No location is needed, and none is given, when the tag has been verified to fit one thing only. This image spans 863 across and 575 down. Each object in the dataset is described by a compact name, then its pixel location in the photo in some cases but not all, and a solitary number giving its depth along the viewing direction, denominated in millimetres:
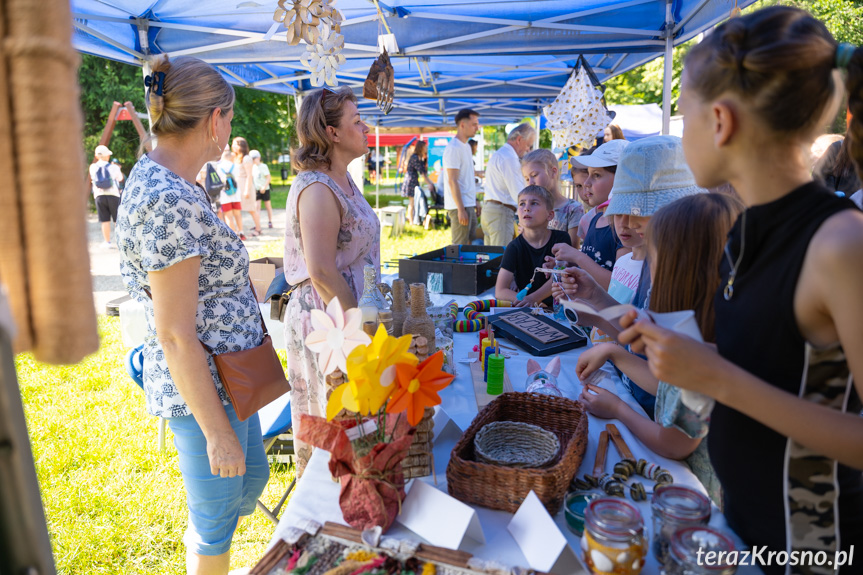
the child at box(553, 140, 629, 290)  2730
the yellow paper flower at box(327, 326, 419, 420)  1012
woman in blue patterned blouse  1450
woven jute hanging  460
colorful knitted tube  2553
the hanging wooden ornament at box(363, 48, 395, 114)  3652
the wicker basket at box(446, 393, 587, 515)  1130
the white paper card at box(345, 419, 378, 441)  1127
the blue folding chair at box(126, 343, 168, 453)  2205
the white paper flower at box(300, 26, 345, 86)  2775
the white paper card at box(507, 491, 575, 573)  974
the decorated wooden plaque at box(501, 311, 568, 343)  2367
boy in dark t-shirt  3348
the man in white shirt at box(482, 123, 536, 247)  6078
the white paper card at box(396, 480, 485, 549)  1028
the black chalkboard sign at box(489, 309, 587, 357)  2287
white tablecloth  1065
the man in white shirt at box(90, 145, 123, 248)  8912
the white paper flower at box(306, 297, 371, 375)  1064
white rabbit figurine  1716
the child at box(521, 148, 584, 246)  4480
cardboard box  4020
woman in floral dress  2178
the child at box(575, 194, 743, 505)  1269
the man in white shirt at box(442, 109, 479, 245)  6703
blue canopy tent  4383
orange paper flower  1069
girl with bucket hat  1995
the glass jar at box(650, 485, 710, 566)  936
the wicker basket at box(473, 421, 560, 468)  1242
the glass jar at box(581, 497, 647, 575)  929
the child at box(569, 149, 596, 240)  3746
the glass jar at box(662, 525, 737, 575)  869
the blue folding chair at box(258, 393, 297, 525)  2370
